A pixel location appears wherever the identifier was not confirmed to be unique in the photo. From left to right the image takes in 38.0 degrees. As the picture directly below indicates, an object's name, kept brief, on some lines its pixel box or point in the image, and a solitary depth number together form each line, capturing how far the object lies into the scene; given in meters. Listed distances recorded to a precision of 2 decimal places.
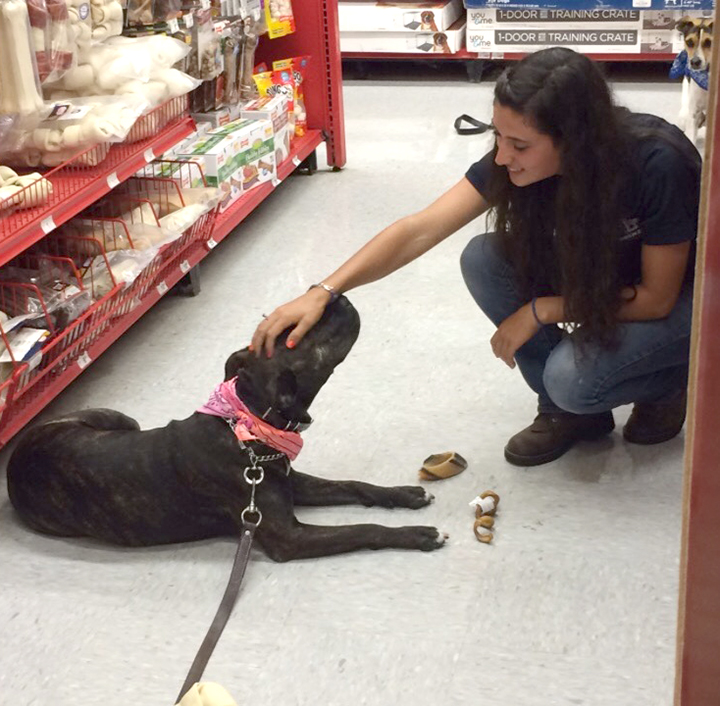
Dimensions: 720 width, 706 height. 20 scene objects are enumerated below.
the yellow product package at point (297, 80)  4.64
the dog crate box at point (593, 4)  5.78
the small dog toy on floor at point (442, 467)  2.49
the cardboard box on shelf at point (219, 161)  3.67
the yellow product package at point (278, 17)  4.50
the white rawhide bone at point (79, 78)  3.02
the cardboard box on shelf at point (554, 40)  6.10
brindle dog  2.06
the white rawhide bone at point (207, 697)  1.35
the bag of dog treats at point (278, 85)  4.50
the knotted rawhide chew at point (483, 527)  2.27
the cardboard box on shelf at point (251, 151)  3.90
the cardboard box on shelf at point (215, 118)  4.14
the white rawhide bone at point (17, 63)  2.51
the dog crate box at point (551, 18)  6.05
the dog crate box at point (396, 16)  6.25
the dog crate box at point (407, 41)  6.27
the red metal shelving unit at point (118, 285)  2.52
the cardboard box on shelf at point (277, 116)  4.21
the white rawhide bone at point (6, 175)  2.62
